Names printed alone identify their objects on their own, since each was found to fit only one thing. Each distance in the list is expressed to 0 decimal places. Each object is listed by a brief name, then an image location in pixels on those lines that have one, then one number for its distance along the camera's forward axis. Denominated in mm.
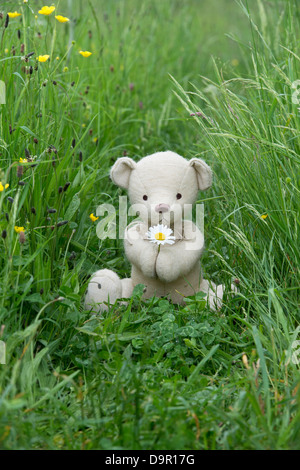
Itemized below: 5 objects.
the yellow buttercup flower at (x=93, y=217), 6314
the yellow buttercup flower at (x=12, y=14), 6225
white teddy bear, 5742
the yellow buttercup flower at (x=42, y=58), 5941
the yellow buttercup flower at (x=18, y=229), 5102
